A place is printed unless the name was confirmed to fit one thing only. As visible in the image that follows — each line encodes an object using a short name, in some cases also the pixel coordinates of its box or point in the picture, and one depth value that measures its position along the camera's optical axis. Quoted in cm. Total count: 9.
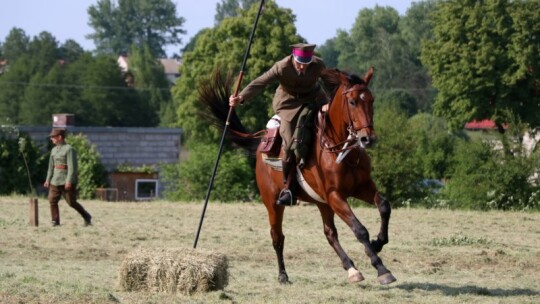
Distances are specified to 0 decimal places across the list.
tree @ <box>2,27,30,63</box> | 16534
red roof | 9132
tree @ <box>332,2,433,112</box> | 11956
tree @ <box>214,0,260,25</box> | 17600
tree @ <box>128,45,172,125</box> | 12938
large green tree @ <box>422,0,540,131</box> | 6184
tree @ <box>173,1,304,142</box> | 5981
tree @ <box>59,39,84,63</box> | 15762
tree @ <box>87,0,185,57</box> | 18412
